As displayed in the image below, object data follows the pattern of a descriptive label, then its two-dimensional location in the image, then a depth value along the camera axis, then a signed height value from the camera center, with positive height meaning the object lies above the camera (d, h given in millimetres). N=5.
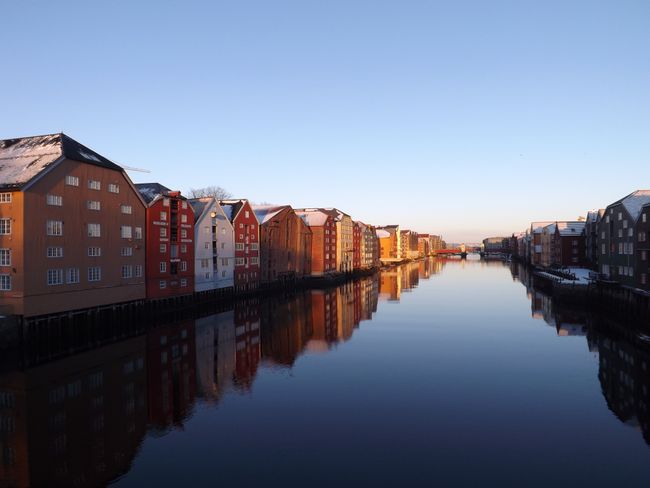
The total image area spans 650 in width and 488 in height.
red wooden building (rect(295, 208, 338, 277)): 90188 +2413
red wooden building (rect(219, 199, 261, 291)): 61784 +1761
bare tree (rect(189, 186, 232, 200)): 116431 +15611
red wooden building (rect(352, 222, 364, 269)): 112781 +2001
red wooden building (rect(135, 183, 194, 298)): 44125 +1482
